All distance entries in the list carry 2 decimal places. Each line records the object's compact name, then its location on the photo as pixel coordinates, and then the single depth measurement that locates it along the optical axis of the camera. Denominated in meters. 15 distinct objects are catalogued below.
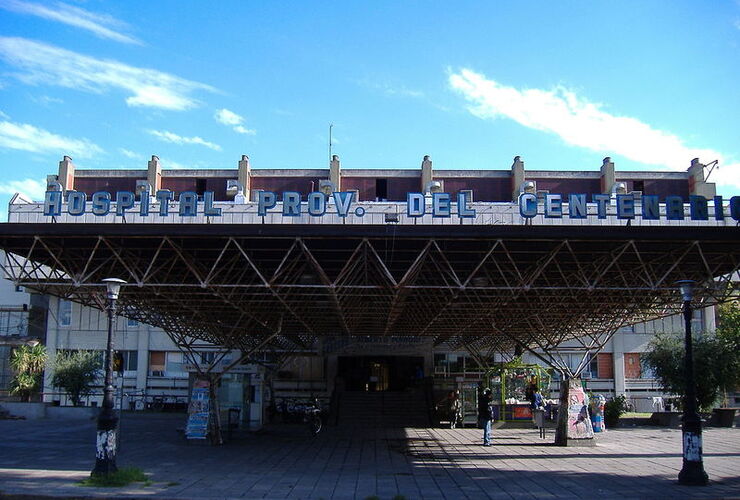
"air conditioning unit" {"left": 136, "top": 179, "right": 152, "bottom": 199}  55.03
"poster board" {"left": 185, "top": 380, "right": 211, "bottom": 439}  27.72
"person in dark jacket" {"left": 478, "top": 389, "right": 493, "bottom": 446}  27.88
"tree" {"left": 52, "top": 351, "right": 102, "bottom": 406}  47.91
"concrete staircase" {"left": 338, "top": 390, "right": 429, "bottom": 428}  41.03
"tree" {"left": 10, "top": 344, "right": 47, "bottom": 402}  49.69
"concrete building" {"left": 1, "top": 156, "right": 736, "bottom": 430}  52.22
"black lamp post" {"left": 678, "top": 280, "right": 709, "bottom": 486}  16.77
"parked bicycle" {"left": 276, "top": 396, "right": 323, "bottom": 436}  43.16
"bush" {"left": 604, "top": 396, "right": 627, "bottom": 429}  39.12
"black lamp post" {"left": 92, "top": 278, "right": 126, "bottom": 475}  16.77
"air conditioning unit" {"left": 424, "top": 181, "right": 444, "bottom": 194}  51.66
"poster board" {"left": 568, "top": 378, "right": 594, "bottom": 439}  26.75
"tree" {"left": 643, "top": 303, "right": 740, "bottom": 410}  39.84
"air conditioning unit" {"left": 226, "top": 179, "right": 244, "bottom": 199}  54.49
